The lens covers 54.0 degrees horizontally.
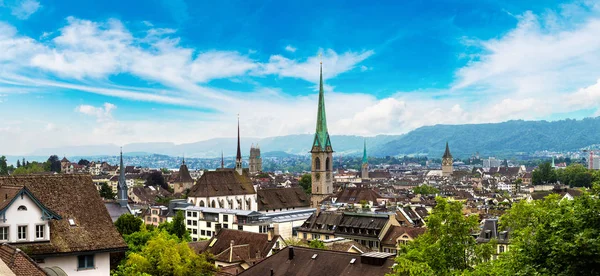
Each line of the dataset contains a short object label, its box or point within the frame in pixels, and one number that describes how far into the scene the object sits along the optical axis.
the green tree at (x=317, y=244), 53.11
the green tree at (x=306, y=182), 169.20
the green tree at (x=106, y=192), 135.88
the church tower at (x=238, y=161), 126.24
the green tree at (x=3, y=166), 174.35
